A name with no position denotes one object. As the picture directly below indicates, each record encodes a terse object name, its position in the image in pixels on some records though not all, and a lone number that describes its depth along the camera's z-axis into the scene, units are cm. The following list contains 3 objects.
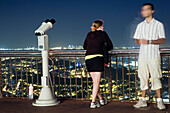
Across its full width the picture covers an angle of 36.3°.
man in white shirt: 399
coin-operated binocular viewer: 477
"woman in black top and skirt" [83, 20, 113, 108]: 429
